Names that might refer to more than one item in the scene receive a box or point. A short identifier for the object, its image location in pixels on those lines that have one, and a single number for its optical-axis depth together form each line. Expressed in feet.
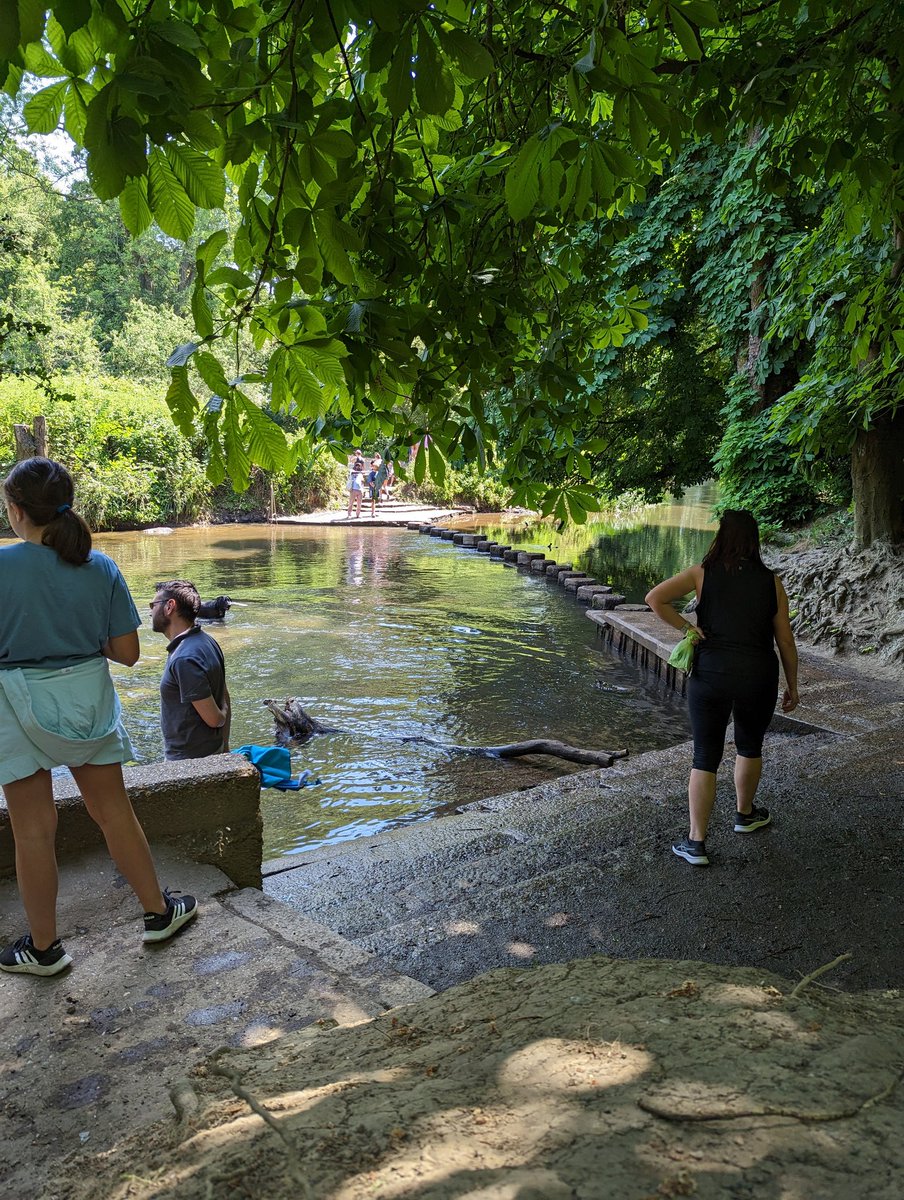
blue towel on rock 23.65
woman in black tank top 16.14
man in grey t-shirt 17.02
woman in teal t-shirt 10.83
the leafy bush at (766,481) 47.32
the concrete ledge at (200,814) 13.32
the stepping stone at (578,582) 66.28
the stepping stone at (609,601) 56.65
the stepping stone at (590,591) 62.18
